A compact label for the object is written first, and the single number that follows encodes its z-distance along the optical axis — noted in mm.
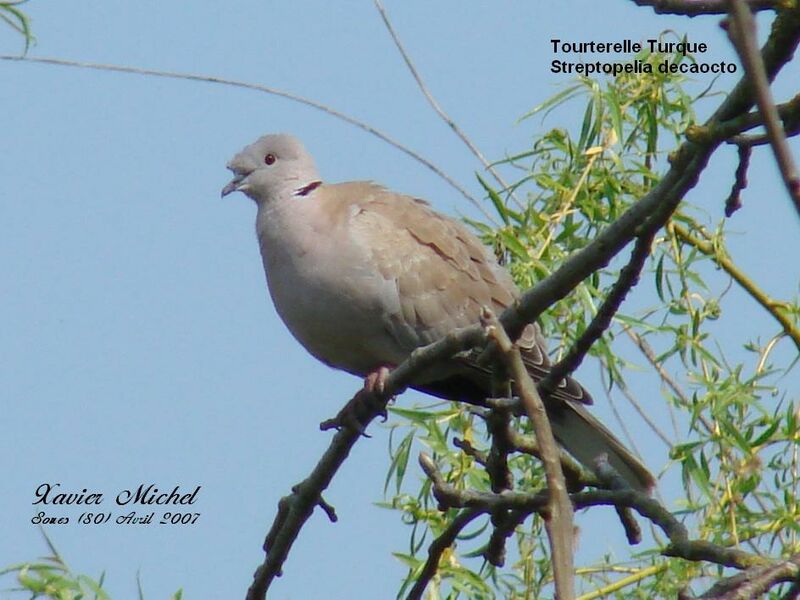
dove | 7215
